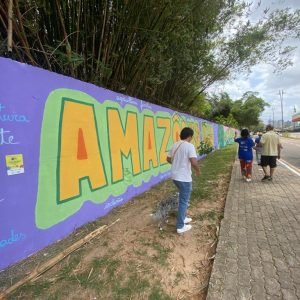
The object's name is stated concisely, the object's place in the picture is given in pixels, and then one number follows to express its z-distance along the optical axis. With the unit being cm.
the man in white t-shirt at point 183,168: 445
